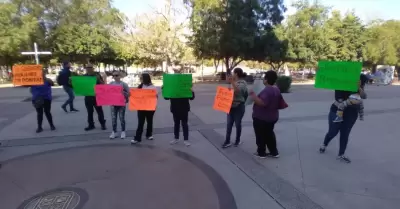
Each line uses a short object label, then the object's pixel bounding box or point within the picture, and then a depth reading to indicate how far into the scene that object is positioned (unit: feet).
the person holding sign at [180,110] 17.20
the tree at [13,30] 77.43
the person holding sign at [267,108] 14.29
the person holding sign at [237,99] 16.17
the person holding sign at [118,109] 18.67
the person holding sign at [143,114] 18.11
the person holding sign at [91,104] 20.89
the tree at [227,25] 81.41
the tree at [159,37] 95.04
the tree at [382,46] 121.19
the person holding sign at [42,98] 20.66
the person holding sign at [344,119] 14.05
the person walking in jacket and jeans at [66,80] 27.99
